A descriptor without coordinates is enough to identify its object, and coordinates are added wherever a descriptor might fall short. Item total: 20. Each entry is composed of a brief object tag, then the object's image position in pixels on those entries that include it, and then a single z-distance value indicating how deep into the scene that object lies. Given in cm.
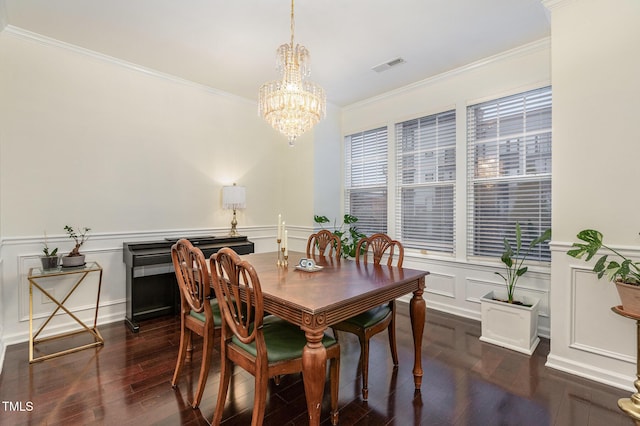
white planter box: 274
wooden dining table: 152
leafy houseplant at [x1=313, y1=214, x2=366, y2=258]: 431
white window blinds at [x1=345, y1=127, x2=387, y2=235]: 453
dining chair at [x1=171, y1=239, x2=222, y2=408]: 191
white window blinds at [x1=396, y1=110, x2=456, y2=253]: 381
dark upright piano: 326
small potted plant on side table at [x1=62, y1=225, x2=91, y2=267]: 290
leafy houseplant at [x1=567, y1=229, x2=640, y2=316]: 192
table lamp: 416
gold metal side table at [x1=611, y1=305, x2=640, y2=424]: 190
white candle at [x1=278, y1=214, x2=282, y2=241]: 241
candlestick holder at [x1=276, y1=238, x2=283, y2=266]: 246
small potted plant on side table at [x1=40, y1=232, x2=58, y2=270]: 281
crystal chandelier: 246
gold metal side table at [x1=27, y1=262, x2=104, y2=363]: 262
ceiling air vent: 344
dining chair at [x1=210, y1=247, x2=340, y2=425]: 157
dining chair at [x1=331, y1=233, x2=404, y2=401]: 212
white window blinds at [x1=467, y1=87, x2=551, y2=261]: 309
